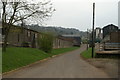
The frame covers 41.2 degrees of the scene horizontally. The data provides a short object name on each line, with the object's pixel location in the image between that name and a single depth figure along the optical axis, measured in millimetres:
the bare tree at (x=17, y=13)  17663
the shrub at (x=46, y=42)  33397
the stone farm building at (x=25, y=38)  29560
